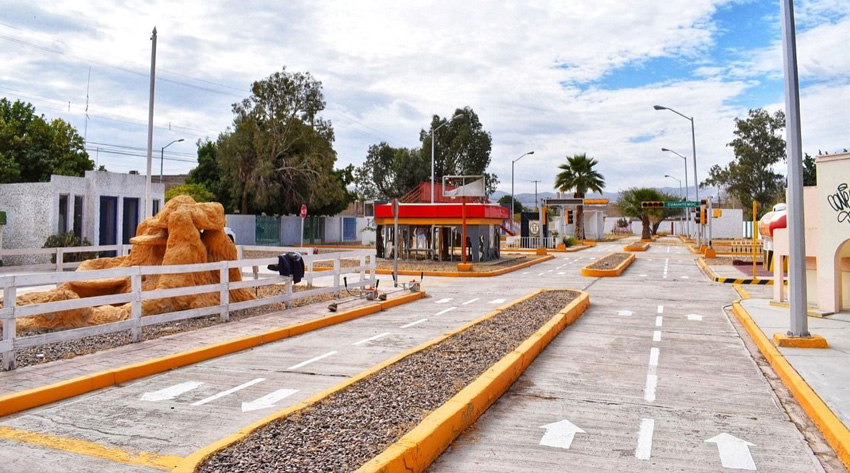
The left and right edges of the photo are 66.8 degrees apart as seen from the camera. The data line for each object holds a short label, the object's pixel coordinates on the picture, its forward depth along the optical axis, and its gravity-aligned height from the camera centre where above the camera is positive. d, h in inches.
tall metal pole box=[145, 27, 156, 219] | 877.2 +199.6
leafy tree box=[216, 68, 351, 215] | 1935.3 +322.0
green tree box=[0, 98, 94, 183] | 1438.2 +252.9
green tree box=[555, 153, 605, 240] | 2625.5 +331.3
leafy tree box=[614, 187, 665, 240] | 2842.0 +254.0
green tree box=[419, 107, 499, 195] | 2819.1 +488.7
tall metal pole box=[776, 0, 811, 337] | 390.0 +44.2
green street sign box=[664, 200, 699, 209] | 1868.8 +157.5
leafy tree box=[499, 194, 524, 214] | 4406.5 +365.6
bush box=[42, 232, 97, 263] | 1003.9 +19.4
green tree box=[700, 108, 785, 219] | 2861.7 +462.9
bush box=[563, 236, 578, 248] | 2271.2 +59.8
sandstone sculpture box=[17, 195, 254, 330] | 475.5 -0.2
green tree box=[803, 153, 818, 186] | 2349.9 +329.3
